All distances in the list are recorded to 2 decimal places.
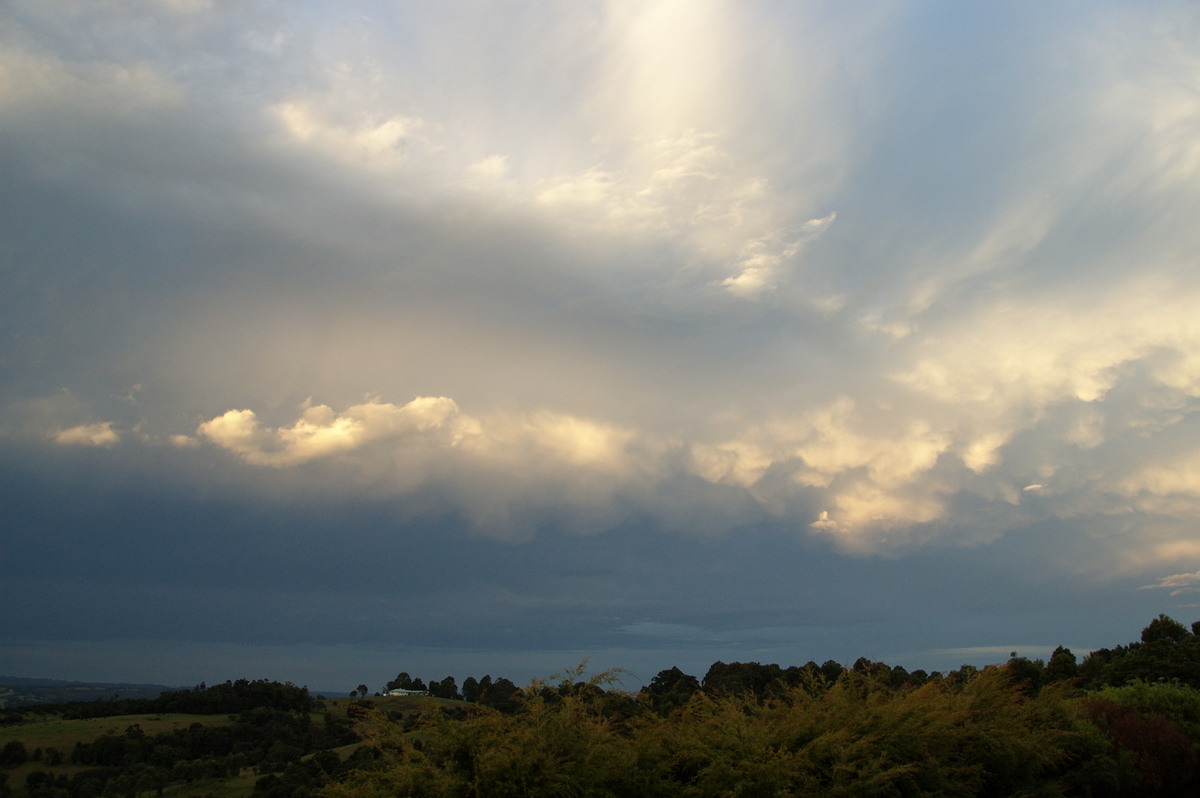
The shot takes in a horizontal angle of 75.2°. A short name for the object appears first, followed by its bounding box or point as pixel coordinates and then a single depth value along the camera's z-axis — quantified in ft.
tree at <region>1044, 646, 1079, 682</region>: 196.24
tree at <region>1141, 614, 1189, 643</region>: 215.72
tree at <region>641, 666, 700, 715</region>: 151.68
